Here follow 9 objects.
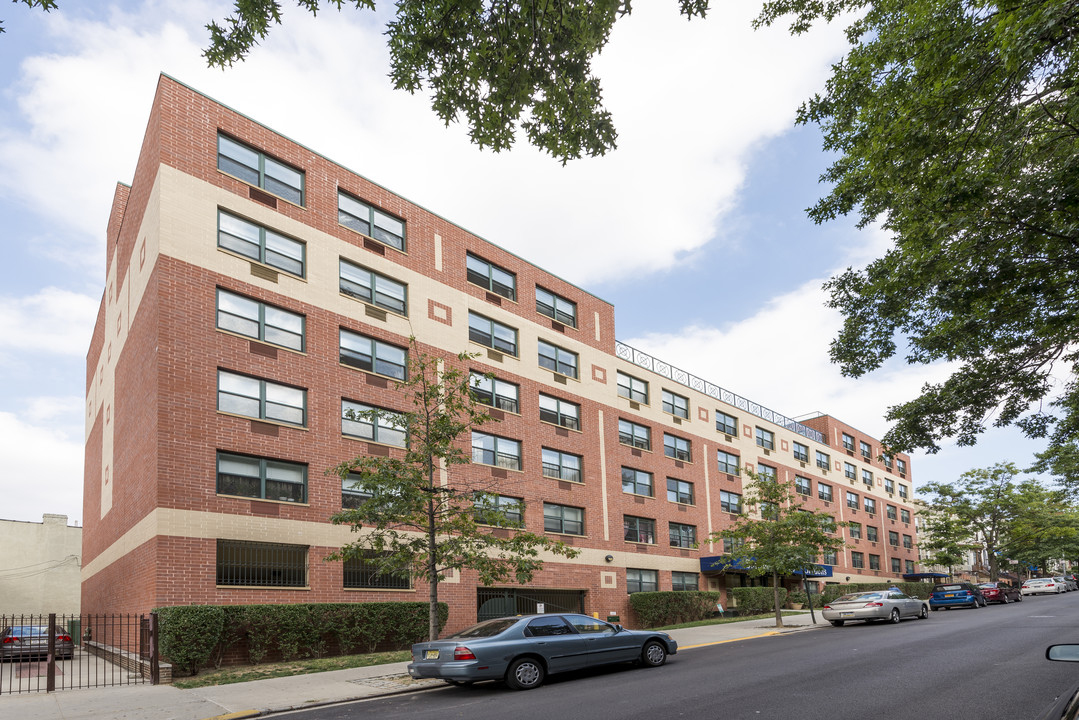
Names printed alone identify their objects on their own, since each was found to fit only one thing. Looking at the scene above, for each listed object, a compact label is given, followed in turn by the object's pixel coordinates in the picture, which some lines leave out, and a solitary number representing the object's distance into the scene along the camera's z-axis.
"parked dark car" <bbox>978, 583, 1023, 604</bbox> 40.50
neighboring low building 40.91
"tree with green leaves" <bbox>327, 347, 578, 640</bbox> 16.83
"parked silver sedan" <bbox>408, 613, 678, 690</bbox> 12.90
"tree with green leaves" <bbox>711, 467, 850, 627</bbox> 27.72
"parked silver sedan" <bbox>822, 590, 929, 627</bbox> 25.95
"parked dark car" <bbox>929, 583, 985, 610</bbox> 37.31
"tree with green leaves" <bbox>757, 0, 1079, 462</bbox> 8.15
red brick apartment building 19.88
